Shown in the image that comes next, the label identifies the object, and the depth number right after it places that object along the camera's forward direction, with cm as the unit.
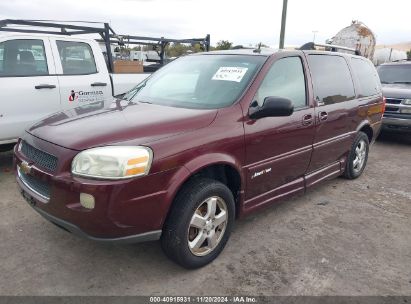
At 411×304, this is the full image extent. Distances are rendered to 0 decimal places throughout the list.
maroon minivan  254
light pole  985
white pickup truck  490
